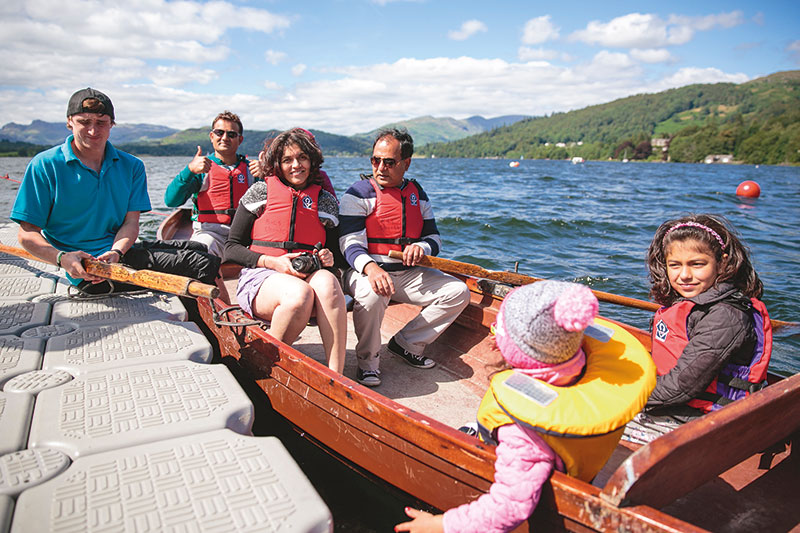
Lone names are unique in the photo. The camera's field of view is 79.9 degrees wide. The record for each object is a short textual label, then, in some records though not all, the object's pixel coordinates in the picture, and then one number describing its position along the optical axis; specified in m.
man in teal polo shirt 3.22
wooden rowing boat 1.71
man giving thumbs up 5.02
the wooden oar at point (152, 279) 2.88
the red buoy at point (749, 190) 23.23
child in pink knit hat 1.50
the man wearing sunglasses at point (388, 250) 3.42
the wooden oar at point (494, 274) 3.60
